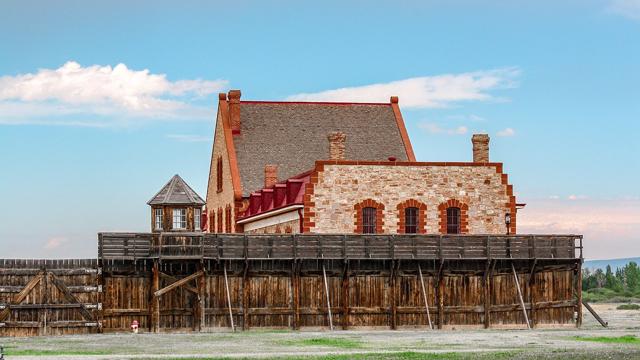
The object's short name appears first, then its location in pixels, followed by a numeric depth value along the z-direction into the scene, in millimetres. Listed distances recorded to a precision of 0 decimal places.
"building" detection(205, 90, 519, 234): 56844
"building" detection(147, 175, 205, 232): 51031
